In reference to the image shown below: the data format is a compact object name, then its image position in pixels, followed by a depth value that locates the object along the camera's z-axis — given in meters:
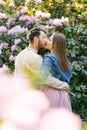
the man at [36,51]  5.61
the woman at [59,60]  5.28
